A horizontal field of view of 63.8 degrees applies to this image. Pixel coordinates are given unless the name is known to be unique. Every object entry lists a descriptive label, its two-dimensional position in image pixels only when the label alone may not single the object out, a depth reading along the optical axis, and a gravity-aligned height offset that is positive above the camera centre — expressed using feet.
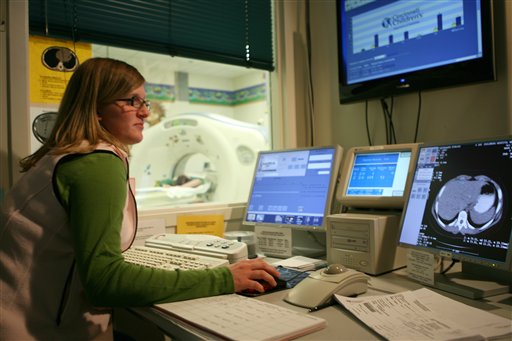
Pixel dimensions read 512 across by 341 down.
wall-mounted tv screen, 4.76 +1.68
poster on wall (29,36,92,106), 5.13 +1.52
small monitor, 4.64 -0.01
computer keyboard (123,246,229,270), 3.89 -0.80
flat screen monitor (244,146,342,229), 5.14 -0.13
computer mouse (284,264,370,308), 3.26 -0.91
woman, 3.08 -0.52
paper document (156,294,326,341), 2.54 -0.95
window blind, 5.39 +2.30
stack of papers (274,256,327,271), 4.55 -0.98
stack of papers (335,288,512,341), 2.56 -0.99
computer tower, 4.30 -0.72
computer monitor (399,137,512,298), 3.32 -0.32
